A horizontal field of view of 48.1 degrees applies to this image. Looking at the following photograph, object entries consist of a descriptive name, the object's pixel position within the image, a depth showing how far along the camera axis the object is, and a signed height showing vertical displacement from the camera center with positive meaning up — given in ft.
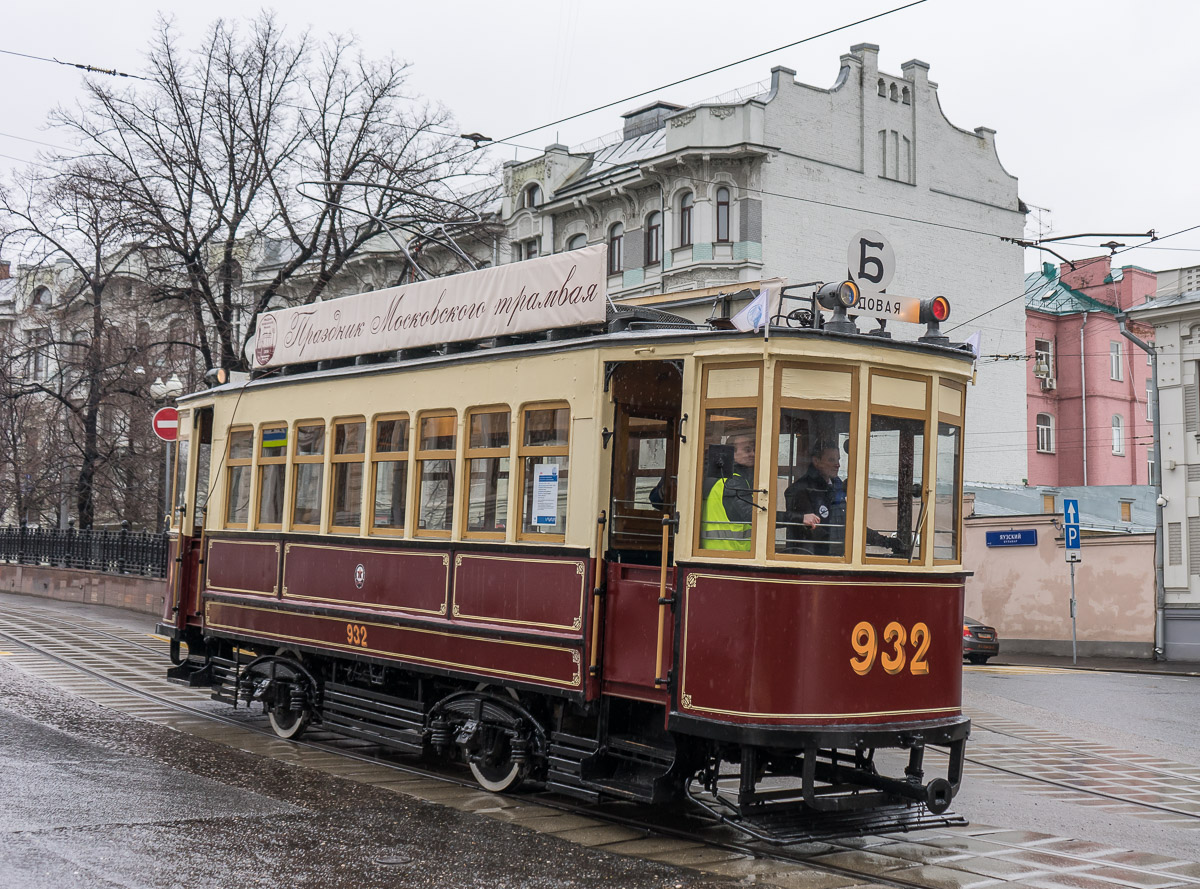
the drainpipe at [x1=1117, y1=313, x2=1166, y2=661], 88.94 +4.12
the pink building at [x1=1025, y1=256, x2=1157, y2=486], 143.64 +22.85
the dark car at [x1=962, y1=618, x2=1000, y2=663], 82.64 -2.94
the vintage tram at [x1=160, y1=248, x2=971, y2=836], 25.17 +0.66
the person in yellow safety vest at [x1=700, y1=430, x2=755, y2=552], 25.43 +1.46
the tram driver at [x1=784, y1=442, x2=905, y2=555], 25.34 +1.54
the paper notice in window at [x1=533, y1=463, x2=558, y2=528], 28.99 +1.77
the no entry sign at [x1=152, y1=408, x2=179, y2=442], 54.60 +5.58
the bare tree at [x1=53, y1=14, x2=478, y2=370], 80.79 +24.29
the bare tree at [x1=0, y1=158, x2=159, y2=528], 80.07 +18.45
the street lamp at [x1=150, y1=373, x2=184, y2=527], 76.26 +9.97
